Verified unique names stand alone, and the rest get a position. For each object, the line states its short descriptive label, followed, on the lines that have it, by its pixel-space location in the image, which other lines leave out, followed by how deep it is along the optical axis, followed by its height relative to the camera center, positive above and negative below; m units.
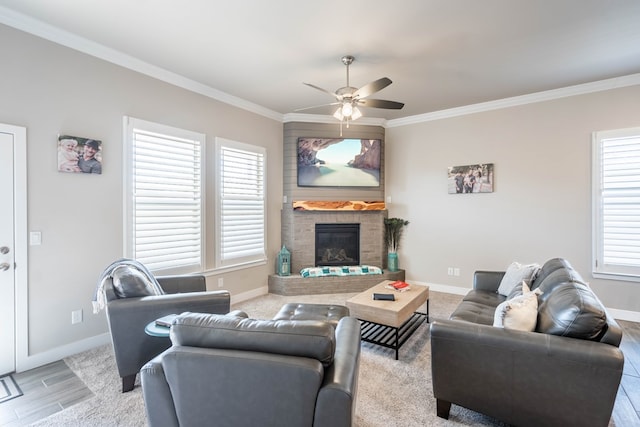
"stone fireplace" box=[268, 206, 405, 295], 5.03 -0.70
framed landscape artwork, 5.34 +0.84
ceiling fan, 3.06 +1.16
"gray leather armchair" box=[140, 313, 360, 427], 1.30 -0.73
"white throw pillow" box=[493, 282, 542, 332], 1.93 -0.67
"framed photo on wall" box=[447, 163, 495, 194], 4.82 +0.51
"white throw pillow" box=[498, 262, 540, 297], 3.11 -0.68
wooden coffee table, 2.89 -1.00
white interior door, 2.56 -0.41
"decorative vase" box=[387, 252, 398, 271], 5.50 -0.91
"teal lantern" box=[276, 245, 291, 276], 5.10 -0.88
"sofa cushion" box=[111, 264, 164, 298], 2.40 -0.59
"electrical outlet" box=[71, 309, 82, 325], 2.97 -1.04
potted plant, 5.54 -0.46
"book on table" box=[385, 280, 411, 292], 3.51 -0.88
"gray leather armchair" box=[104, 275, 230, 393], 2.30 -0.85
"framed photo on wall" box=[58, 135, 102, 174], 2.88 +0.52
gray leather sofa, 1.63 -0.88
